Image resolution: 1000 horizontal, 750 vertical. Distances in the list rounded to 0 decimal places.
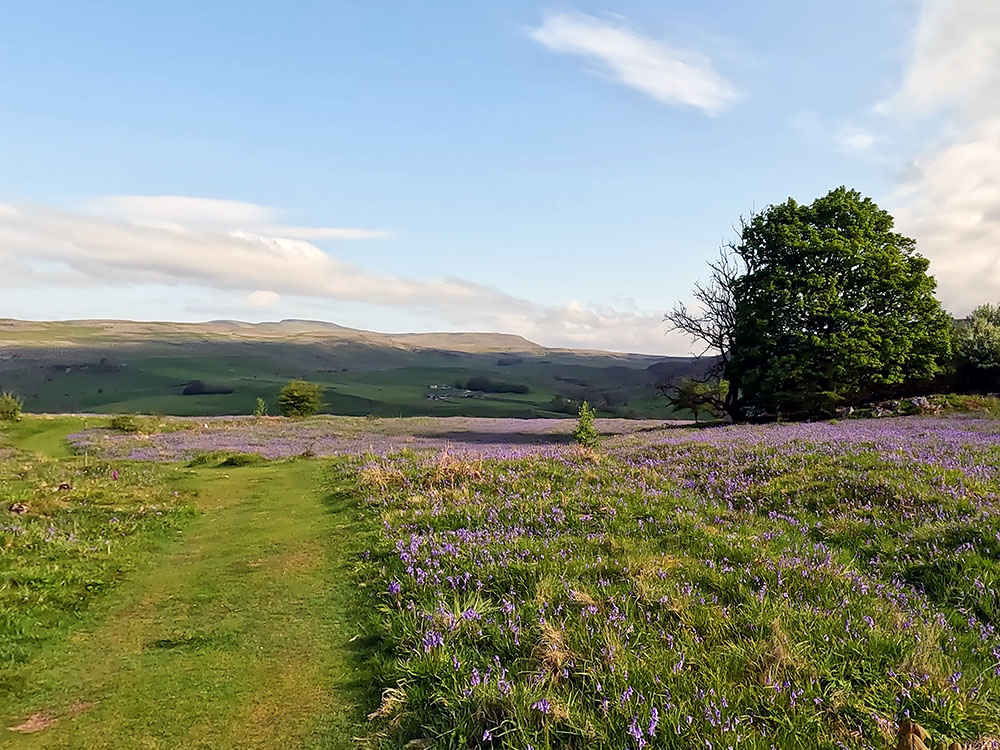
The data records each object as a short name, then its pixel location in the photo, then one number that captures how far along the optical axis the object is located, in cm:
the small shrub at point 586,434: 2414
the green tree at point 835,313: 3375
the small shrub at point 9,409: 4184
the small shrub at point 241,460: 2283
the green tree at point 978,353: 3522
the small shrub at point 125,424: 4134
